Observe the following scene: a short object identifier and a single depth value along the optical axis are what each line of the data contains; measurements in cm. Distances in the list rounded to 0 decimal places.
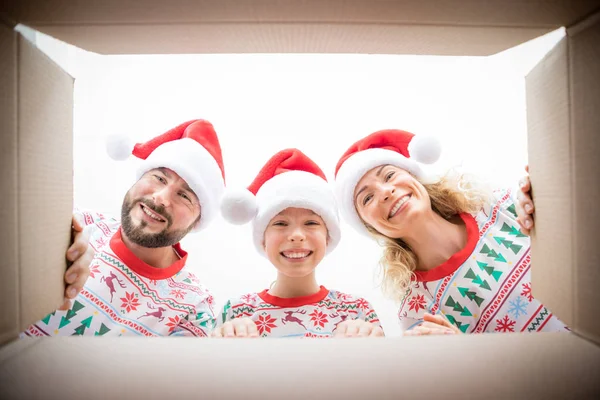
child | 120
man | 123
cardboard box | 46
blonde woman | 121
